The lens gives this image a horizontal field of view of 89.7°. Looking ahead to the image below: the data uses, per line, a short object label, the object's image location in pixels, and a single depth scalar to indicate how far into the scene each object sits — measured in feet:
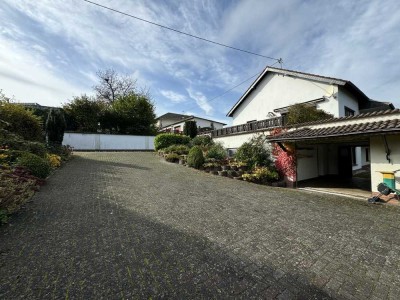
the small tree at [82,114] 66.80
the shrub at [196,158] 40.68
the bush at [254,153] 36.24
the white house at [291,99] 39.09
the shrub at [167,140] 62.54
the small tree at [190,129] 72.21
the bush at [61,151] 39.55
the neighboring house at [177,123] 112.88
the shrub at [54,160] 31.43
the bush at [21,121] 34.78
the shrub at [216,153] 43.25
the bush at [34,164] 22.46
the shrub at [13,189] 13.71
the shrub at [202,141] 53.72
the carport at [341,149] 21.76
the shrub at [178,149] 51.66
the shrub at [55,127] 42.29
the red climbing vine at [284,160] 32.22
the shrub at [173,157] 48.72
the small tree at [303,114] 35.94
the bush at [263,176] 32.60
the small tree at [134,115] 76.54
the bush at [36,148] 29.27
